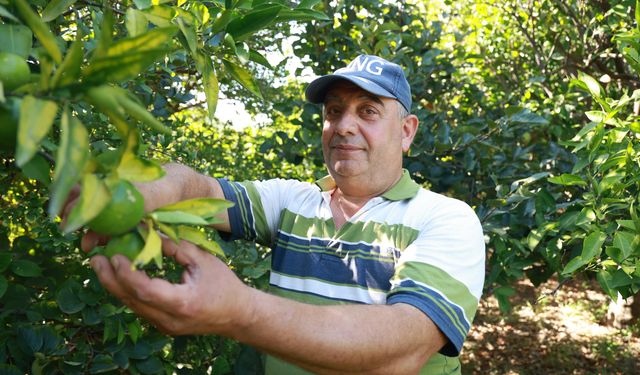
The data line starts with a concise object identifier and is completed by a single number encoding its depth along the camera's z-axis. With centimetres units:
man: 117
